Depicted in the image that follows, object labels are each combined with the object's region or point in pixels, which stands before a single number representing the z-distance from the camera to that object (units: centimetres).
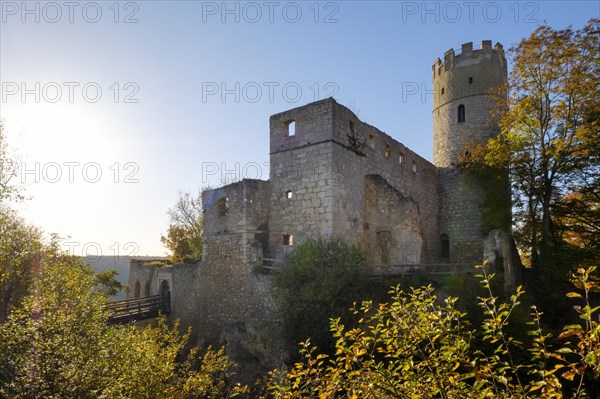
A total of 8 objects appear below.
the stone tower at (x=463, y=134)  2014
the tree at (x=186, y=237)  2745
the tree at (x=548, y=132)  1331
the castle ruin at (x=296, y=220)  1384
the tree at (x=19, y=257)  1352
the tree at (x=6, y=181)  1277
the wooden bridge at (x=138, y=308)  1680
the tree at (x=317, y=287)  1117
